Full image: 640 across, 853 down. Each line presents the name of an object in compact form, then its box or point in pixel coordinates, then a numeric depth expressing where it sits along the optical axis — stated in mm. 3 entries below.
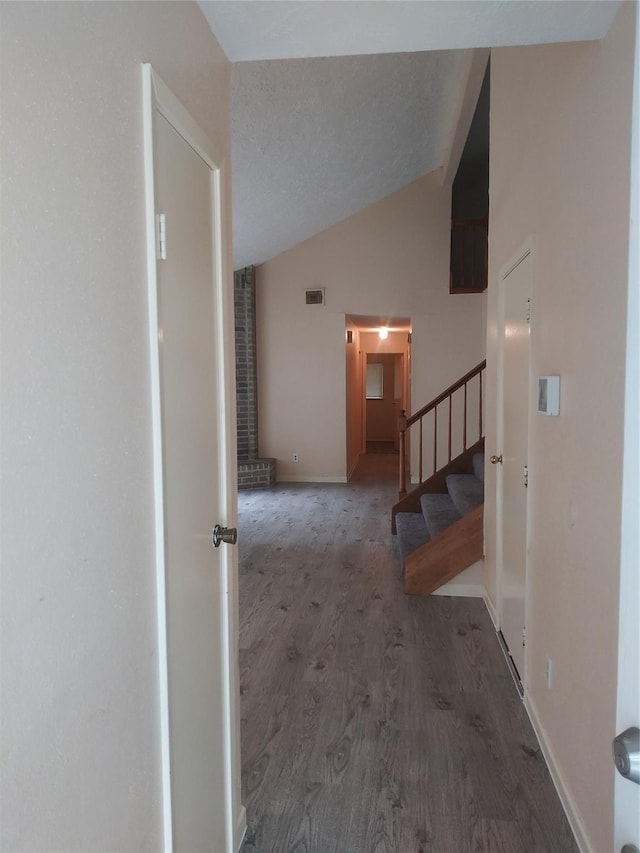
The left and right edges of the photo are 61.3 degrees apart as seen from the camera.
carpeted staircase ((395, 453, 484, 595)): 3578
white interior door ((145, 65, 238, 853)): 1126
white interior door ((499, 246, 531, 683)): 2455
